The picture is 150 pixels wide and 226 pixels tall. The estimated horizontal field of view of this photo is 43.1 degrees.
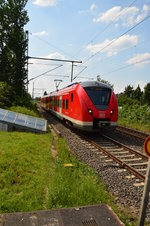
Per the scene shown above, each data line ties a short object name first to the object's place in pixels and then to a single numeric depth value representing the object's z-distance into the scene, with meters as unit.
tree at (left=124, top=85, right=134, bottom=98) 75.75
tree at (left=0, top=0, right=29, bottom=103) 23.56
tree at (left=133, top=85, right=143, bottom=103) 69.81
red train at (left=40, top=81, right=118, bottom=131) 9.98
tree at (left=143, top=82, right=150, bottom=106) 57.47
